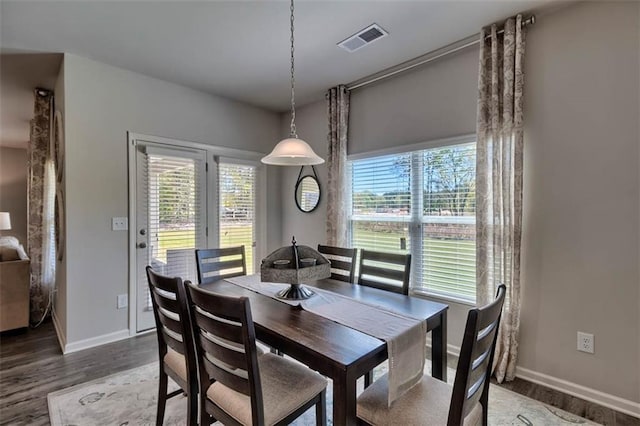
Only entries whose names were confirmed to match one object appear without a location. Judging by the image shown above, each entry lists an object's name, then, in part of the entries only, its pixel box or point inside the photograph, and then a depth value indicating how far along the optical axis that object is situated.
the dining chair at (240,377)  1.20
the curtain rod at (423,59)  2.58
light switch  3.12
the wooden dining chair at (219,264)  2.48
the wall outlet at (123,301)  3.17
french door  3.30
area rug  1.91
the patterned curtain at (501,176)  2.32
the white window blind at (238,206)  4.02
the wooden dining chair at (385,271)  2.20
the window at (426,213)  2.75
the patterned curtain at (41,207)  3.74
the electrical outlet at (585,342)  2.12
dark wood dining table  1.19
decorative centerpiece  1.81
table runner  1.33
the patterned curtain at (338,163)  3.64
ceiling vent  2.47
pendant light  2.03
